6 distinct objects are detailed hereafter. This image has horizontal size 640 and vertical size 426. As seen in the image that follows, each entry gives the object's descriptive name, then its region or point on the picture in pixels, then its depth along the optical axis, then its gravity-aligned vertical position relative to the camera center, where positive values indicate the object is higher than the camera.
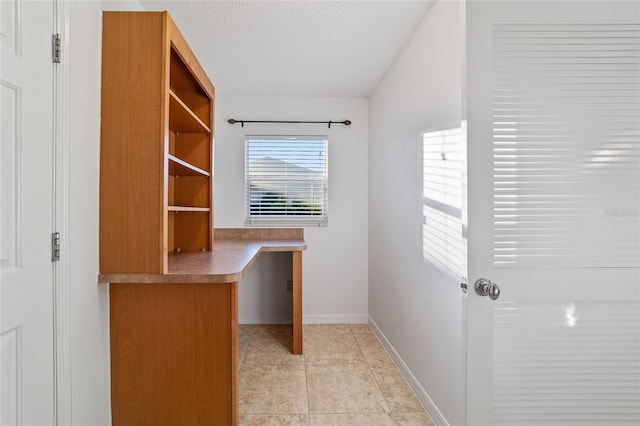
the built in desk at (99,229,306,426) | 1.41 -0.63
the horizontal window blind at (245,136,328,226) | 3.40 +0.34
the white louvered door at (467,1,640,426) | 1.05 -0.03
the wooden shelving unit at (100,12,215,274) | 1.34 +0.29
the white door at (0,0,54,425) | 0.94 -0.01
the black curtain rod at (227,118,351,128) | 3.33 +0.95
